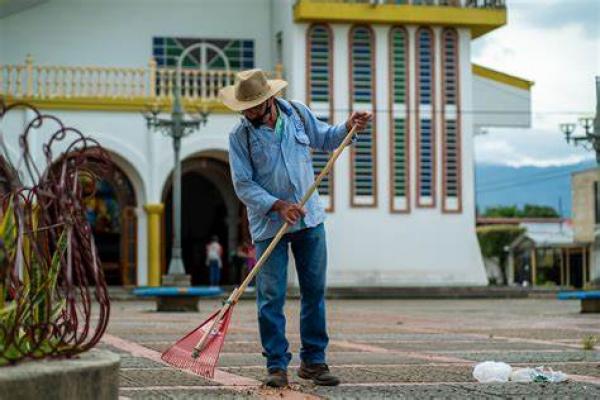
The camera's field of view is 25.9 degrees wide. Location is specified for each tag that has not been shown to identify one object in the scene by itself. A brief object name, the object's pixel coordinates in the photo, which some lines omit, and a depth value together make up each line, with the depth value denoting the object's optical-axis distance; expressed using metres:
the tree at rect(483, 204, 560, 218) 109.69
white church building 30.77
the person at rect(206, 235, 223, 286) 31.48
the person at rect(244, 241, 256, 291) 28.62
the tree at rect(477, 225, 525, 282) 55.84
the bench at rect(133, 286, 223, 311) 19.59
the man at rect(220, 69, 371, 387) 6.62
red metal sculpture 4.48
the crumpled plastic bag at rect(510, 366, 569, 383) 6.61
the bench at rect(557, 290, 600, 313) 19.08
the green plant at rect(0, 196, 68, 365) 4.42
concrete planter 4.06
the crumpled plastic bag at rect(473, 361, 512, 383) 6.72
